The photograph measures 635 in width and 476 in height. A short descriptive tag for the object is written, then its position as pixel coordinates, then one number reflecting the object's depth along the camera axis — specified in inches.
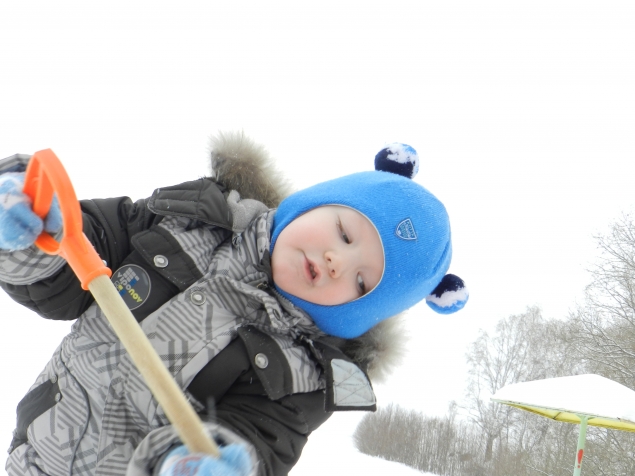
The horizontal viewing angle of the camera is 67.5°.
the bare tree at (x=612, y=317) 353.9
